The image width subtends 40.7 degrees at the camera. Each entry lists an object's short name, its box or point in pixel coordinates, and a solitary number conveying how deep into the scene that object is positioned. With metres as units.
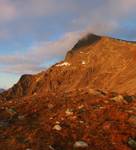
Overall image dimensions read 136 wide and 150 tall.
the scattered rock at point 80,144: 7.78
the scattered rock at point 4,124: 8.67
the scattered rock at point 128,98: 10.73
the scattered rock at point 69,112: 9.18
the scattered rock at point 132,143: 7.83
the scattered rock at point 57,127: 8.43
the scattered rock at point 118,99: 10.39
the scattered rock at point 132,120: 8.73
